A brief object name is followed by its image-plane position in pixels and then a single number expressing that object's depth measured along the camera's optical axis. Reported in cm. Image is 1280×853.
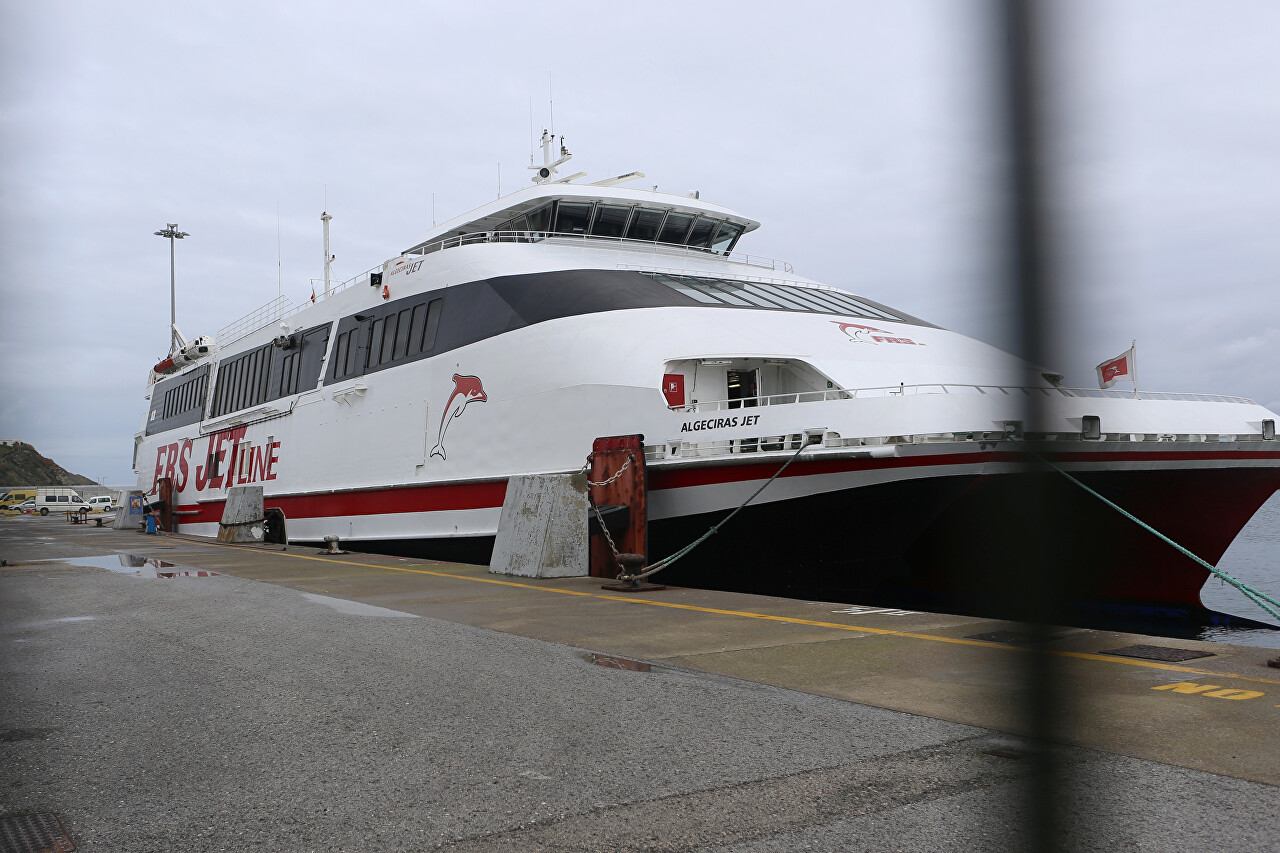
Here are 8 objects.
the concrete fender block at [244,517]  2208
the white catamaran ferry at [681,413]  998
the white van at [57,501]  6425
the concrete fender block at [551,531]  1108
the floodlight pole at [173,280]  3800
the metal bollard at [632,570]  966
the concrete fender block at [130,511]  3338
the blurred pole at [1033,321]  101
